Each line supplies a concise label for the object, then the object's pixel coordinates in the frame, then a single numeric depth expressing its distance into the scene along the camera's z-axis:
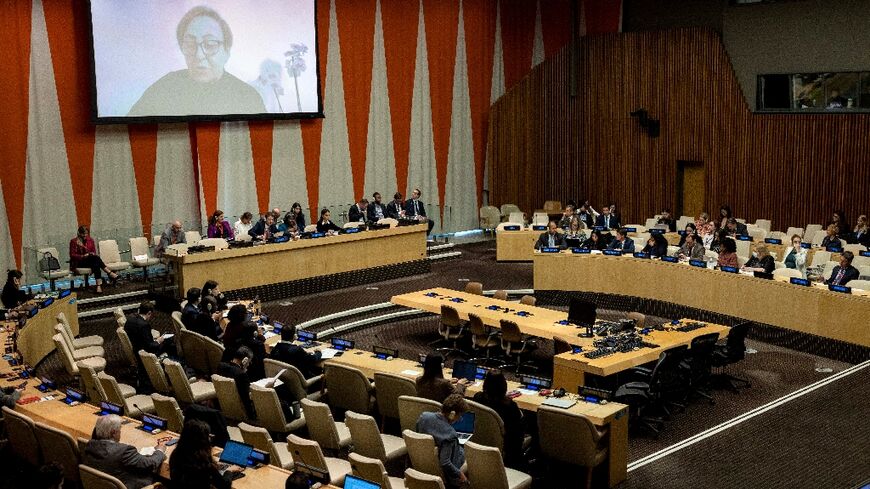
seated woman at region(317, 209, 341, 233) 15.98
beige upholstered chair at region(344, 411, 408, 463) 7.18
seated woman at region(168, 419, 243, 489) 5.84
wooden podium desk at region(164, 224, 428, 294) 13.88
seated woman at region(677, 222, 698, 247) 13.97
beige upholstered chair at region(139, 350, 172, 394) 9.11
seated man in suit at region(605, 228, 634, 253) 14.62
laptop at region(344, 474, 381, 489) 5.71
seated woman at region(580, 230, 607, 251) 14.99
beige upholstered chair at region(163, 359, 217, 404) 8.70
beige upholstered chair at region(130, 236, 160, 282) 14.45
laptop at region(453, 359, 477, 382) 8.61
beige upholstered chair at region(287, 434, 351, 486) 6.49
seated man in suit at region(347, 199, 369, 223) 17.05
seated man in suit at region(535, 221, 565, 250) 15.29
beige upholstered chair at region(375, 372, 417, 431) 8.20
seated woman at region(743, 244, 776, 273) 12.67
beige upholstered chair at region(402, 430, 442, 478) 6.78
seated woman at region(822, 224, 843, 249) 14.24
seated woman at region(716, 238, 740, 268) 13.02
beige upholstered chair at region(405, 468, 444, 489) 5.98
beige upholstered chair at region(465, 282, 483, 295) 12.92
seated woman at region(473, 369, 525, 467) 7.44
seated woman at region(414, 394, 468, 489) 6.86
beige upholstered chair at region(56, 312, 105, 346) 10.51
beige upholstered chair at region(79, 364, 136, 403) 8.45
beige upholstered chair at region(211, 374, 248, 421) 8.33
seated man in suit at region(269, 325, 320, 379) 9.16
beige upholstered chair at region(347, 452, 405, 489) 6.24
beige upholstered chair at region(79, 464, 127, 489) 5.94
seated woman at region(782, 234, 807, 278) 13.35
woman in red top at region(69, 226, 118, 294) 14.07
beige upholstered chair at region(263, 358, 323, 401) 8.62
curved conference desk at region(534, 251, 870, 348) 11.30
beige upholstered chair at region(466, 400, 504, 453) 7.38
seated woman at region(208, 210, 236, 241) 15.09
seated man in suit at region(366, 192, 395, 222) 17.41
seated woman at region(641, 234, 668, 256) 14.19
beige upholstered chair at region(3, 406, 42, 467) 7.09
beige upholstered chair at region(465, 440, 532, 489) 6.60
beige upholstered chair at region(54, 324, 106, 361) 10.04
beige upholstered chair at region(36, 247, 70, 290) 14.00
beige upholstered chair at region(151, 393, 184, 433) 7.74
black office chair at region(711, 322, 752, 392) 10.29
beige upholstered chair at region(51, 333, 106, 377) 9.40
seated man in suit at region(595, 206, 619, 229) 17.48
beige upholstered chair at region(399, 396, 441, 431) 7.59
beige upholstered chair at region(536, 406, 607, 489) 7.44
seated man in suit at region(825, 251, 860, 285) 11.91
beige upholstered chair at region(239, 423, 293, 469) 6.74
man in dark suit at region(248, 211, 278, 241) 15.12
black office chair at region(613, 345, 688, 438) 9.12
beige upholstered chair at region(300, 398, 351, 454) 7.49
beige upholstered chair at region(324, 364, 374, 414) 8.59
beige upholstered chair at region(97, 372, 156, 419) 8.26
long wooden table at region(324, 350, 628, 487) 7.63
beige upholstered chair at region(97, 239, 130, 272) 14.80
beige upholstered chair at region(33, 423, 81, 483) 6.75
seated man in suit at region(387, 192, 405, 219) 17.66
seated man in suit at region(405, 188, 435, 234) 18.00
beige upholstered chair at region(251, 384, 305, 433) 8.00
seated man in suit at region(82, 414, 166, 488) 6.41
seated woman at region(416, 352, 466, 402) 8.02
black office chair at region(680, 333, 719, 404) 9.79
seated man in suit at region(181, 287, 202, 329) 10.73
